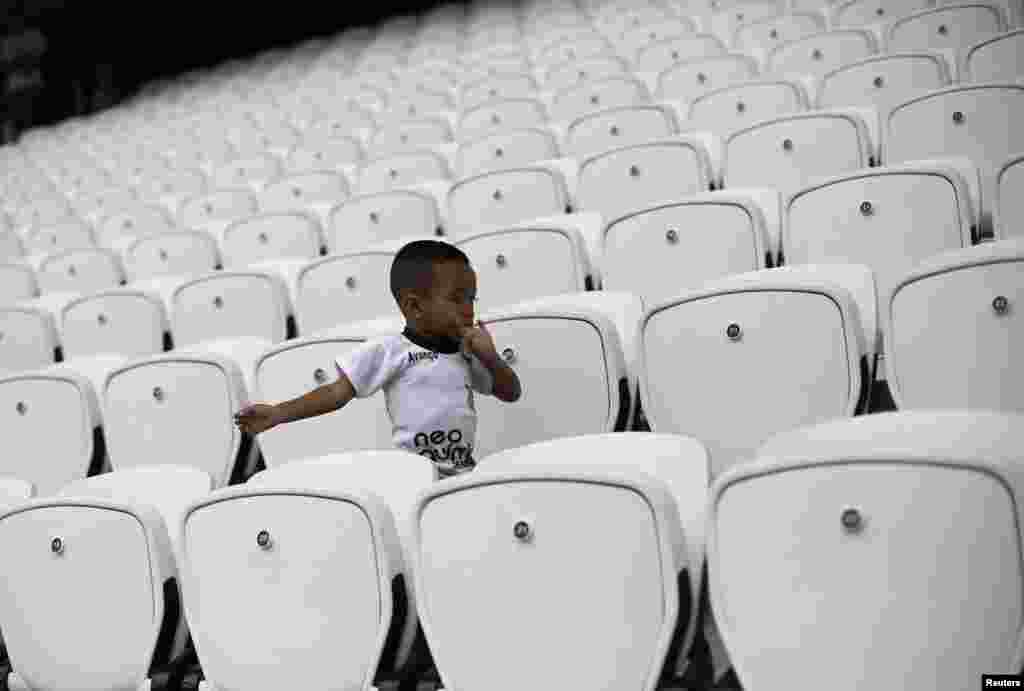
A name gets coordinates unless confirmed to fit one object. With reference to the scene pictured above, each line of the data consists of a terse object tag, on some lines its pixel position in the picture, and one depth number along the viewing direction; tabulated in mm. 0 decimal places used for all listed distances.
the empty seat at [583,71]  7422
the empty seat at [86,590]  2467
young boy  2736
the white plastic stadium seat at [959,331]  2379
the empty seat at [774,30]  6801
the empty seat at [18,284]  5973
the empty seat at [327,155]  7129
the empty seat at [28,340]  4766
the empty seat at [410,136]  6867
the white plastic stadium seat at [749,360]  2596
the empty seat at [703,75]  6098
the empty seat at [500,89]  7629
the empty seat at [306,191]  6152
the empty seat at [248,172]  7344
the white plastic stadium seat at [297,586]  2188
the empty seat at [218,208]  6504
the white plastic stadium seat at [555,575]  1896
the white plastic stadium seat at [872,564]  1593
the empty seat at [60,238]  6945
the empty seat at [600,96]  6328
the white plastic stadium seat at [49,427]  3693
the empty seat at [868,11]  6461
